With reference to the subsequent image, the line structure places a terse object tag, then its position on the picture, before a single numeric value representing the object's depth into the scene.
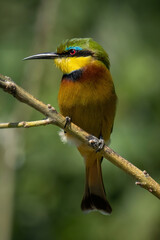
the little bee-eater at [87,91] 6.71
